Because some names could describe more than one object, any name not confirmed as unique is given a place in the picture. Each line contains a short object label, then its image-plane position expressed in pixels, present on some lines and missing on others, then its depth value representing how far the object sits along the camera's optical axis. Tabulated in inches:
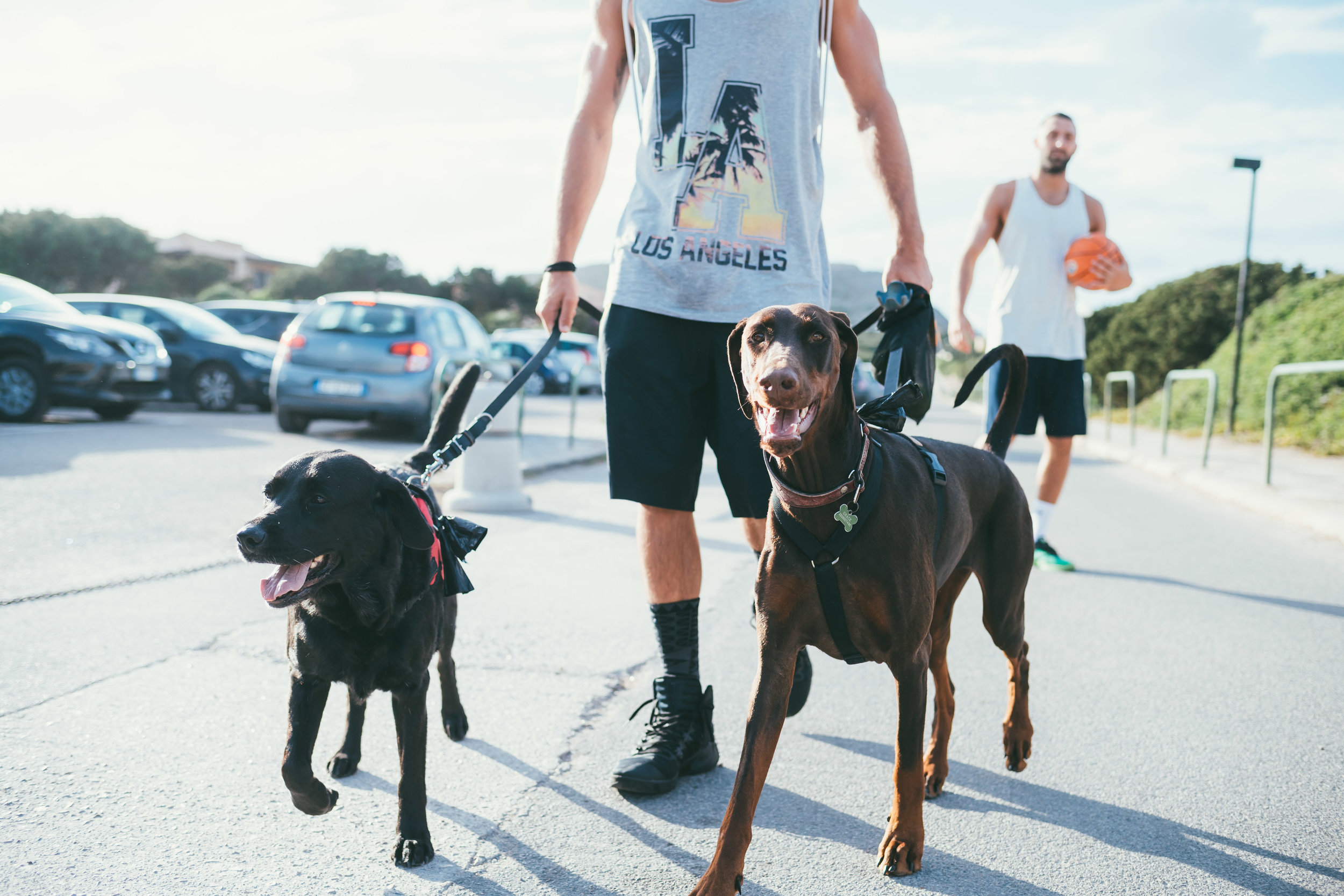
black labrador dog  92.2
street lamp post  619.8
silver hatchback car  420.2
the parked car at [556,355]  1039.6
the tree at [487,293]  2365.9
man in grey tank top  117.2
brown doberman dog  85.4
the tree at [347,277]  2121.1
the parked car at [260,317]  684.7
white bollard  293.4
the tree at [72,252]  1663.4
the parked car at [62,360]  409.7
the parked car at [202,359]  542.9
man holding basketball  227.1
